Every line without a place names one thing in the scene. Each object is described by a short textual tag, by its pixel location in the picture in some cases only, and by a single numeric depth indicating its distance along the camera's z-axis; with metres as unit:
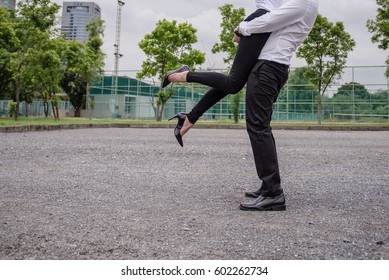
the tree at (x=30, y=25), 18.20
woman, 2.43
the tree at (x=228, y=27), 27.33
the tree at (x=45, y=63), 19.56
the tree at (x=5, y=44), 21.41
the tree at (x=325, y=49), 24.67
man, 2.34
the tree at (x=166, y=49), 29.34
